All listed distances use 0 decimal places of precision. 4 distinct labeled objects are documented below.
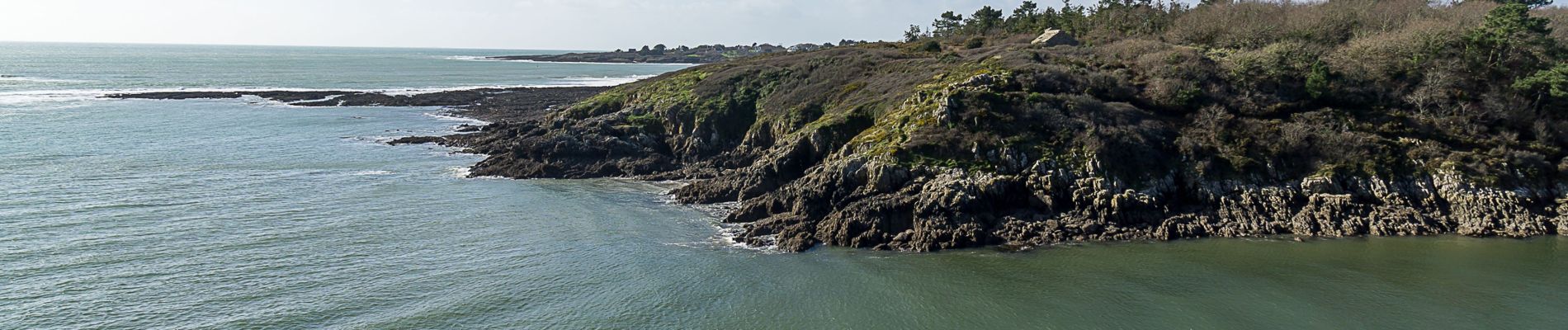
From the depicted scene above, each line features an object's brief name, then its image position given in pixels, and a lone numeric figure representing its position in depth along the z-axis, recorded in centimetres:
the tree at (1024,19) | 10519
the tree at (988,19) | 11806
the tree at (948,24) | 13525
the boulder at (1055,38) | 7925
